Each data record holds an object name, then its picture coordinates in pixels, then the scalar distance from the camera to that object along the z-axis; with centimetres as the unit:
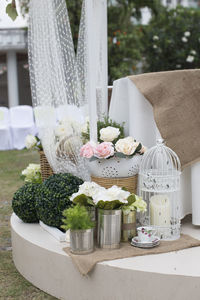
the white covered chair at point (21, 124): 902
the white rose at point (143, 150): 279
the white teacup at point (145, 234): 250
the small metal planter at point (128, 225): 256
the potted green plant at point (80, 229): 231
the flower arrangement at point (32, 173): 346
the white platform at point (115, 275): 212
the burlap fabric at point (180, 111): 276
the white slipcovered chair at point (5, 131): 898
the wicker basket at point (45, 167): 330
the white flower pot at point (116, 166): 272
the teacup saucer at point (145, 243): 246
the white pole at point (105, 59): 337
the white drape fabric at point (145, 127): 291
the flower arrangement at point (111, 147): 267
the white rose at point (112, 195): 243
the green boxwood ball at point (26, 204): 297
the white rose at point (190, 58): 1187
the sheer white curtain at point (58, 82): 300
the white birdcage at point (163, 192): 263
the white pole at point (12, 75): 1642
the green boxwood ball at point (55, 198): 270
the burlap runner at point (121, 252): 227
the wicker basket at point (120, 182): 276
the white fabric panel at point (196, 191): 279
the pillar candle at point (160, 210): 264
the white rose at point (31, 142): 343
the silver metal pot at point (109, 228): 242
